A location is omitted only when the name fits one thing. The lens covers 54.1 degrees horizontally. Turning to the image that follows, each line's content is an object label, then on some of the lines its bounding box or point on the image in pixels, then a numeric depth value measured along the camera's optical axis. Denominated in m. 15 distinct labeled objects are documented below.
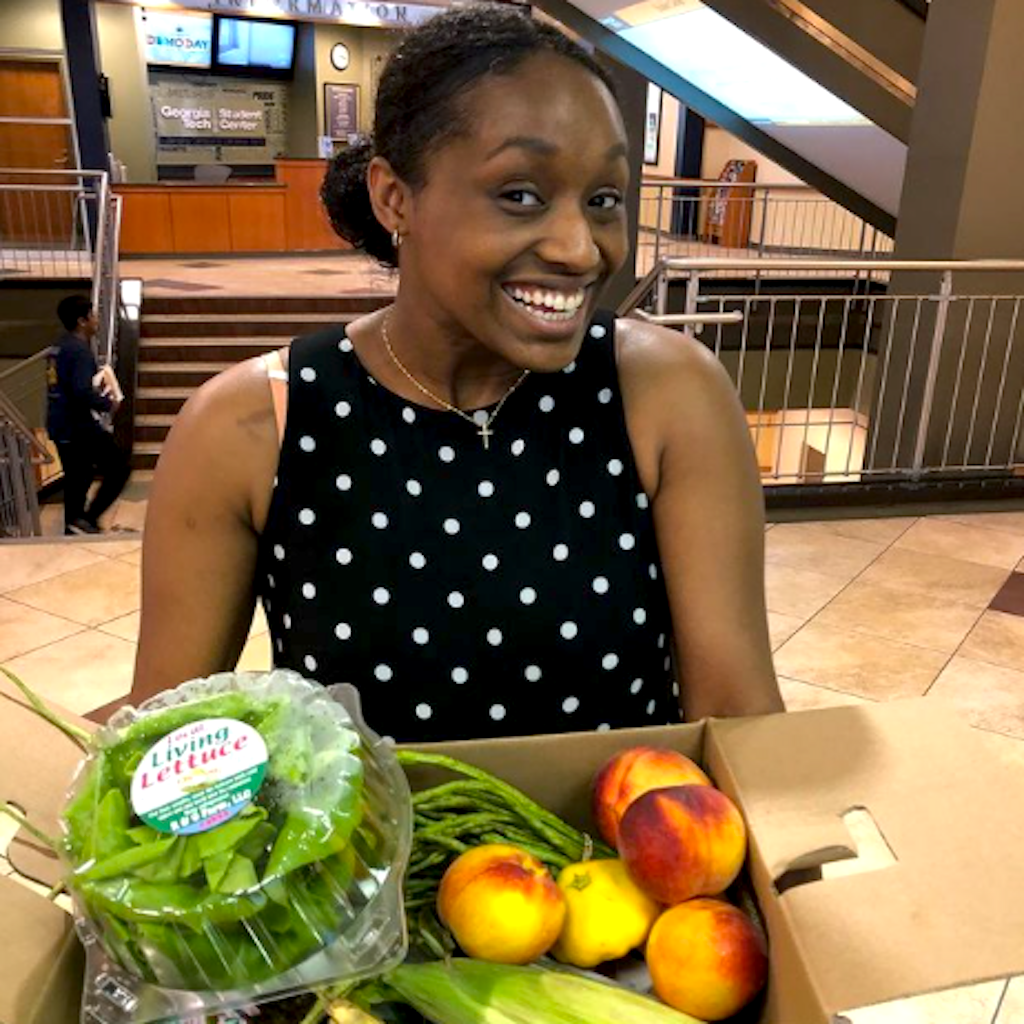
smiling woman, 1.06
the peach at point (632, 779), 0.71
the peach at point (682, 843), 0.64
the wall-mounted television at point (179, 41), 13.72
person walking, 5.92
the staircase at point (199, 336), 7.82
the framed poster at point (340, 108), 14.67
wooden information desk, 11.18
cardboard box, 0.55
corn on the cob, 0.59
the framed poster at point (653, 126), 14.70
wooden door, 11.20
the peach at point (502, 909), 0.62
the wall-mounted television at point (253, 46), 14.14
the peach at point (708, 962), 0.62
